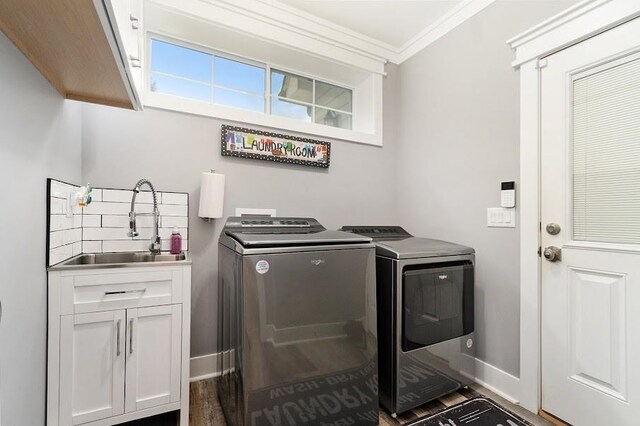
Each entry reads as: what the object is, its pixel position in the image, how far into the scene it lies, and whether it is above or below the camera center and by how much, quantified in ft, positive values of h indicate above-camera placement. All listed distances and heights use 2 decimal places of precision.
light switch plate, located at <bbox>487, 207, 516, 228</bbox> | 6.07 -0.04
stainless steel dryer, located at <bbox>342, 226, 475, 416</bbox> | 5.43 -2.12
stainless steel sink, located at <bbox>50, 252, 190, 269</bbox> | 5.42 -0.86
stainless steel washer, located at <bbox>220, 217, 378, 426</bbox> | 4.23 -1.85
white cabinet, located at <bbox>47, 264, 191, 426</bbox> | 4.17 -2.01
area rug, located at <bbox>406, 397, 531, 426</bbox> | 5.20 -3.75
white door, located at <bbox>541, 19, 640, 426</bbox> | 4.58 -0.23
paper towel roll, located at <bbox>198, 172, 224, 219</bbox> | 6.21 +0.40
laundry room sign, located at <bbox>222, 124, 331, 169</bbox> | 6.83 +1.69
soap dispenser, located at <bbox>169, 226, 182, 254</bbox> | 6.10 -0.64
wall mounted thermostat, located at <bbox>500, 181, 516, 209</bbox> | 6.01 +0.43
